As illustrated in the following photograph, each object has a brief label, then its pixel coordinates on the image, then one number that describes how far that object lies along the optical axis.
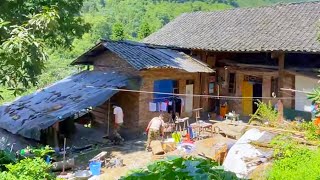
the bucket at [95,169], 8.56
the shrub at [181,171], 2.62
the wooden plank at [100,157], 9.16
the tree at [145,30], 23.84
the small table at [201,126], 11.27
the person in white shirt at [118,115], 11.32
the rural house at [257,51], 12.27
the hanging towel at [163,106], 12.58
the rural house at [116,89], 10.72
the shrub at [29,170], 5.86
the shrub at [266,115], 9.88
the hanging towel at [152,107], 12.31
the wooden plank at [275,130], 8.60
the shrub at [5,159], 7.10
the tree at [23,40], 6.60
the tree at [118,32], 25.74
